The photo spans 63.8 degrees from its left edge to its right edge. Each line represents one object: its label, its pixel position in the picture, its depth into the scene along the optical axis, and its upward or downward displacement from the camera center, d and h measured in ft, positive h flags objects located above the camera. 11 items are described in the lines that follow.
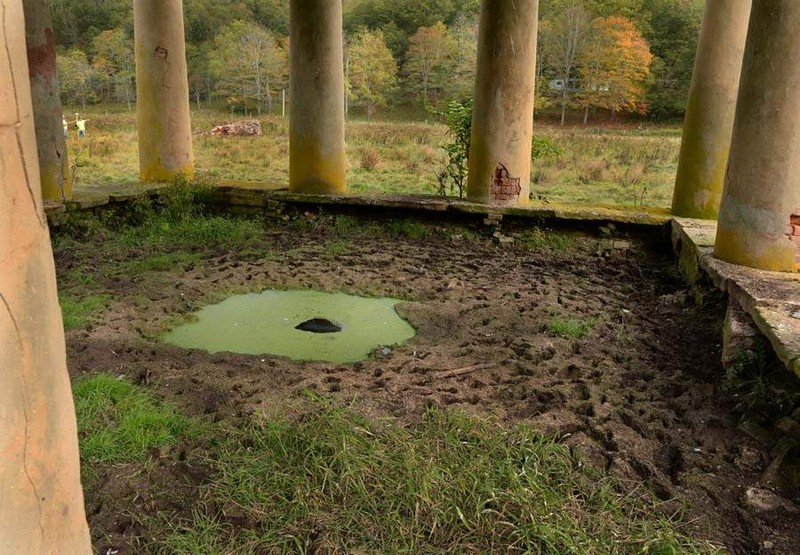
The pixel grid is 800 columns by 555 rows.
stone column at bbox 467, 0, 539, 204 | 26.58 -0.15
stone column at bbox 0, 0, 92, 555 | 4.97 -2.04
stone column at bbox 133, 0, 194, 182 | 32.24 -0.03
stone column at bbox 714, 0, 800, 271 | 16.57 -1.02
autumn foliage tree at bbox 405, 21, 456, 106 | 148.77 +8.91
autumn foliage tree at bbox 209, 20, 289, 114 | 153.99 +6.14
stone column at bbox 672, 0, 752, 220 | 24.14 -0.14
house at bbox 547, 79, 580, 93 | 136.46 +3.53
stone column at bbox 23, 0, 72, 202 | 25.72 -0.39
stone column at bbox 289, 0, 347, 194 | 29.60 -0.14
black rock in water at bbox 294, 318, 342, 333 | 18.43 -6.43
